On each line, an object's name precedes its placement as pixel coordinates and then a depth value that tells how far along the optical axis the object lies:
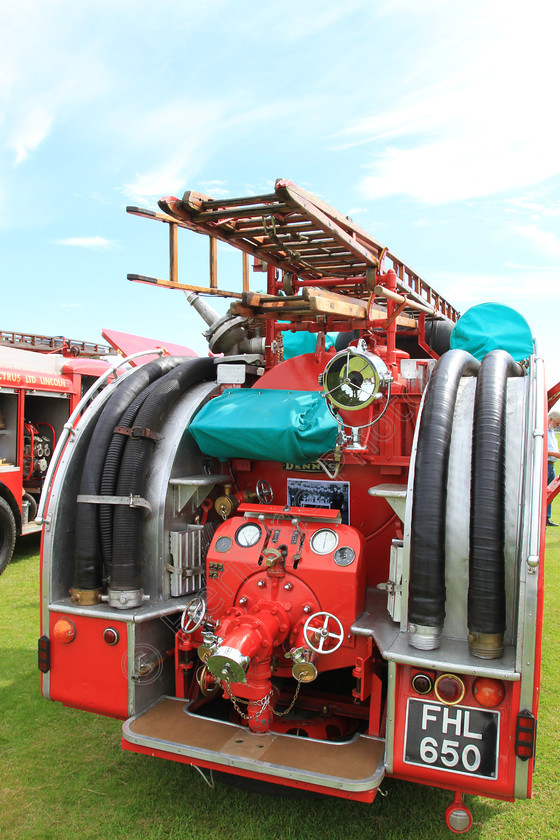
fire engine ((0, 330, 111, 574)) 8.97
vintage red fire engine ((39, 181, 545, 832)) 2.90
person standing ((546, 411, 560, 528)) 4.90
